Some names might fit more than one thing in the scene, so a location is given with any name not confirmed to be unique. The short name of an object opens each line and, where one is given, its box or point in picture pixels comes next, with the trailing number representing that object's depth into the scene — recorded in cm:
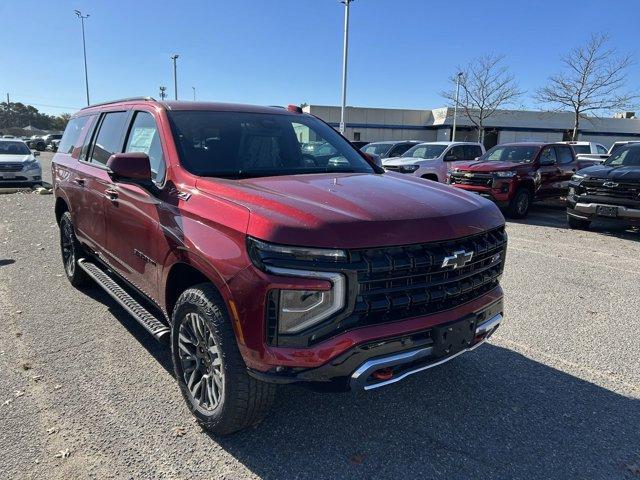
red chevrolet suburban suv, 236
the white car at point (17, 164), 1523
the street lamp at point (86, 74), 4971
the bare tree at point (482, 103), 4191
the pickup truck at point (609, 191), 915
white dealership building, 4734
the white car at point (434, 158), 1434
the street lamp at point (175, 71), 4341
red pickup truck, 1178
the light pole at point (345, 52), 2797
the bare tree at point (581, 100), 3104
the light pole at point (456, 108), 4234
